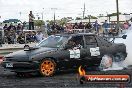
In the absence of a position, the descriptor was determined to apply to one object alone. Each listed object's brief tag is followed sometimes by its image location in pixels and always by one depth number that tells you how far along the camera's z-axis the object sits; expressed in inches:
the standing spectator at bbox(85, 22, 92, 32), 1128.8
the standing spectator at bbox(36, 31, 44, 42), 942.2
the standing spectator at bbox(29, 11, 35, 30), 968.1
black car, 450.0
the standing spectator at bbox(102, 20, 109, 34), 1124.5
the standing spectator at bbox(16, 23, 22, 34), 979.6
